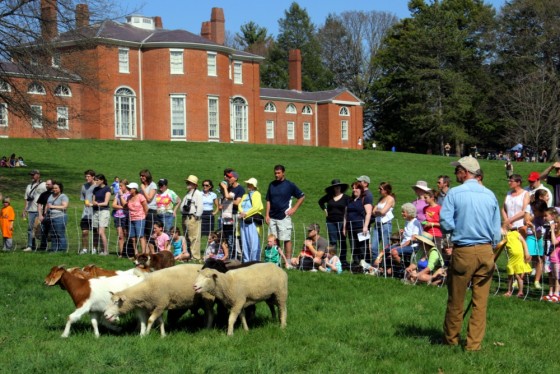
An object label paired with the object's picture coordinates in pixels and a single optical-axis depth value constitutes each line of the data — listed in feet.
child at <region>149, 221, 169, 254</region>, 54.44
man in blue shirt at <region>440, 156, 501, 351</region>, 29.22
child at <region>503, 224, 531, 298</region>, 42.06
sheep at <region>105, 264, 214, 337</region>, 31.37
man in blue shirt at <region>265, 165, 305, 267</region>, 51.21
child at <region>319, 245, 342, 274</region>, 49.29
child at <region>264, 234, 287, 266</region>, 51.32
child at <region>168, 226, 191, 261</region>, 55.16
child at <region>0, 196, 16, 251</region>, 62.49
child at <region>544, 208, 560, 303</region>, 40.65
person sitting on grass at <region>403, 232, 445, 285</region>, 44.21
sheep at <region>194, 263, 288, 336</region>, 31.09
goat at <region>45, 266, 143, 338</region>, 31.93
